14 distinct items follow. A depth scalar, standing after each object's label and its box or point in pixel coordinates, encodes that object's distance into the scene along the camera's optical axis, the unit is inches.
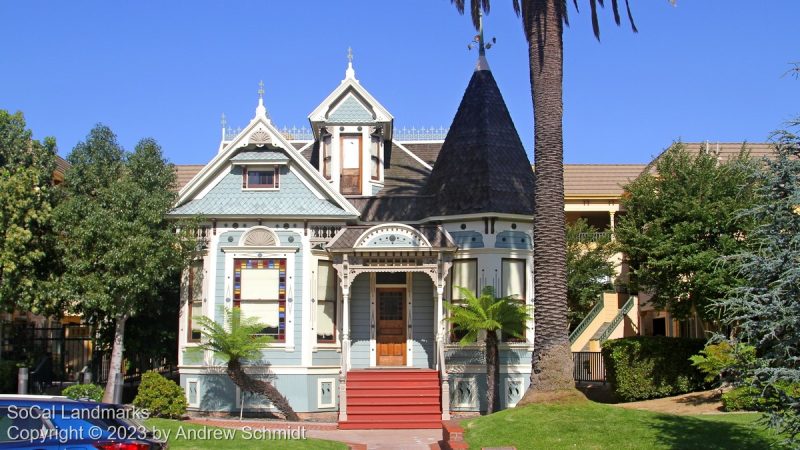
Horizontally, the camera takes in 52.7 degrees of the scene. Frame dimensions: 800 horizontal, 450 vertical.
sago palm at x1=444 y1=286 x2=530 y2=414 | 810.8
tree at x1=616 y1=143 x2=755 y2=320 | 926.4
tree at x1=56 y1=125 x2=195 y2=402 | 818.2
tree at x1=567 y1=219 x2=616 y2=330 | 1384.1
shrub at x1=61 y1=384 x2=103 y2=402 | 788.6
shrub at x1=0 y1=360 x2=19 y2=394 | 864.3
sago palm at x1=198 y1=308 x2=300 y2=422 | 807.1
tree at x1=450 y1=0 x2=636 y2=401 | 666.8
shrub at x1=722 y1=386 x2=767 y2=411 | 761.0
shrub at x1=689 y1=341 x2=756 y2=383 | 831.7
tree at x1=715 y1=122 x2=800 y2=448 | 394.3
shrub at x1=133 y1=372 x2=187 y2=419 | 801.4
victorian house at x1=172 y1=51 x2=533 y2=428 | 884.0
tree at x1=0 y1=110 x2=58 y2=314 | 820.0
